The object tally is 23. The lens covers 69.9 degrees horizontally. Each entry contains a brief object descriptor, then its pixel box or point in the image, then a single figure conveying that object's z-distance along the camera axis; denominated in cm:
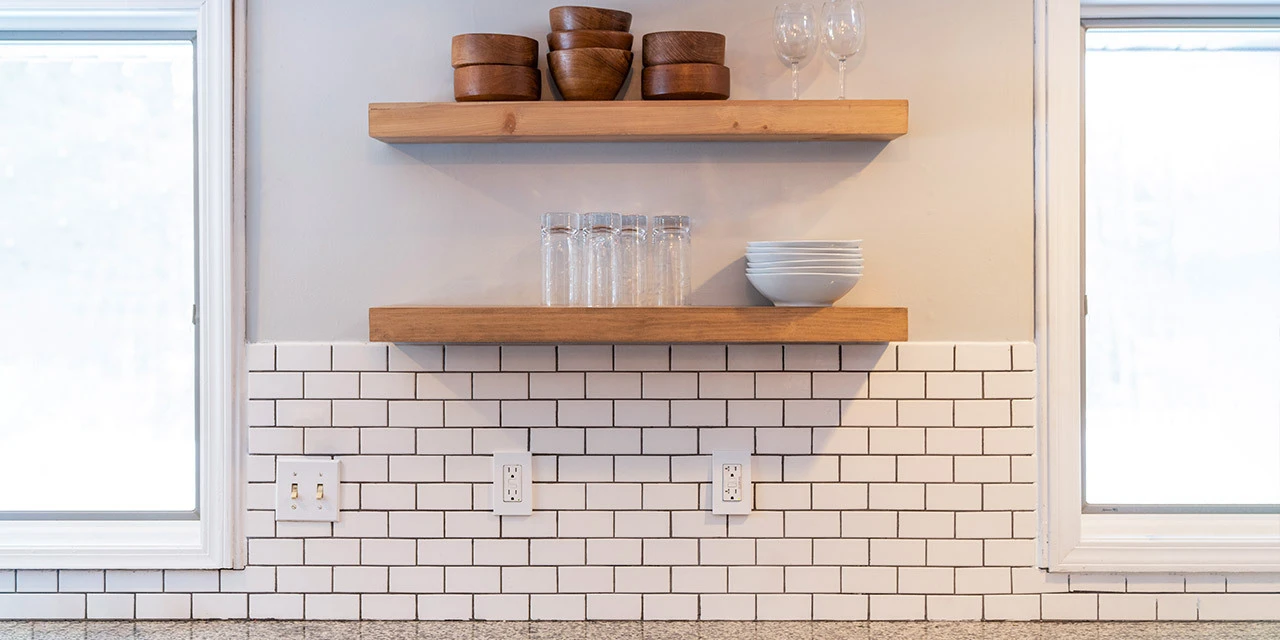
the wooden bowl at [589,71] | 162
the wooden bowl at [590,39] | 162
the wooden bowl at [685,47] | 160
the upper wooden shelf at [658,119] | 158
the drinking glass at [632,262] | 165
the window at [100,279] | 186
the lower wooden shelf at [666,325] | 156
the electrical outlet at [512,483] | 171
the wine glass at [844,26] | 162
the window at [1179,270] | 186
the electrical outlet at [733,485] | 171
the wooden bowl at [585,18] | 163
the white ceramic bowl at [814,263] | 156
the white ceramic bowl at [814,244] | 157
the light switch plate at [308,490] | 172
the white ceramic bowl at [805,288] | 156
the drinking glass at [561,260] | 166
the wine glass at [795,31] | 162
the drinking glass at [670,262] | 166
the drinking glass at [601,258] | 165
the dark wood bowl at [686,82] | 160
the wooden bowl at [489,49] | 162
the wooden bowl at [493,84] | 162
